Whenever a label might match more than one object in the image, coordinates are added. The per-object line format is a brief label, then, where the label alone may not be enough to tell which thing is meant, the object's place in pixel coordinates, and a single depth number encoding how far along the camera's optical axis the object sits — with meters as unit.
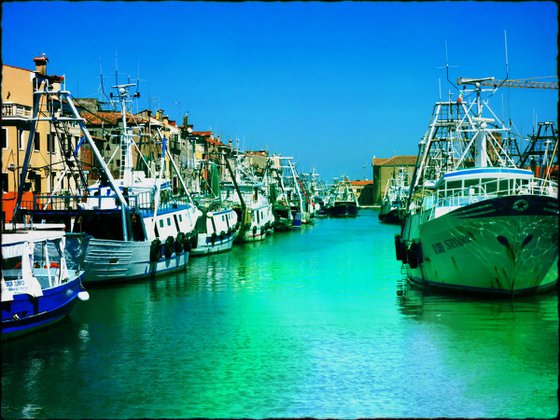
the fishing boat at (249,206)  72.06
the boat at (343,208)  158.12
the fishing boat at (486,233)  27.88
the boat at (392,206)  119.60
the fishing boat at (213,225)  55.78
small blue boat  21.84
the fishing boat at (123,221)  34.44
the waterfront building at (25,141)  45.67
